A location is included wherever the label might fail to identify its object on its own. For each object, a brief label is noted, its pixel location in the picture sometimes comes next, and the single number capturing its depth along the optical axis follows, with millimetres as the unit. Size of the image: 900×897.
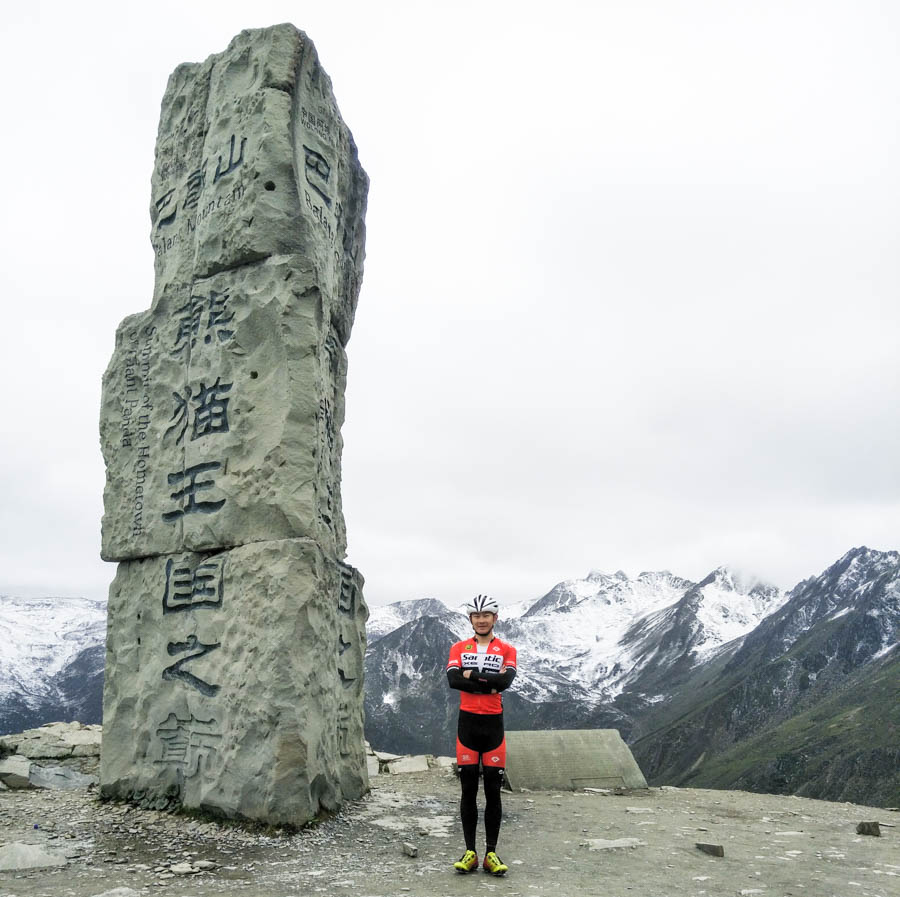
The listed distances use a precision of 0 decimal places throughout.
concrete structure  11812
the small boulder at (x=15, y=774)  10422
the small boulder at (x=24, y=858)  6566
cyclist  6598
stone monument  8297
